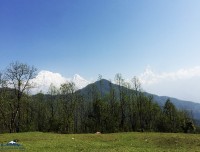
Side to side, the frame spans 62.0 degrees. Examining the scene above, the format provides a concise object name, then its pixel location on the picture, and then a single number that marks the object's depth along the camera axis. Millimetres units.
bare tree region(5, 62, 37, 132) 50508
